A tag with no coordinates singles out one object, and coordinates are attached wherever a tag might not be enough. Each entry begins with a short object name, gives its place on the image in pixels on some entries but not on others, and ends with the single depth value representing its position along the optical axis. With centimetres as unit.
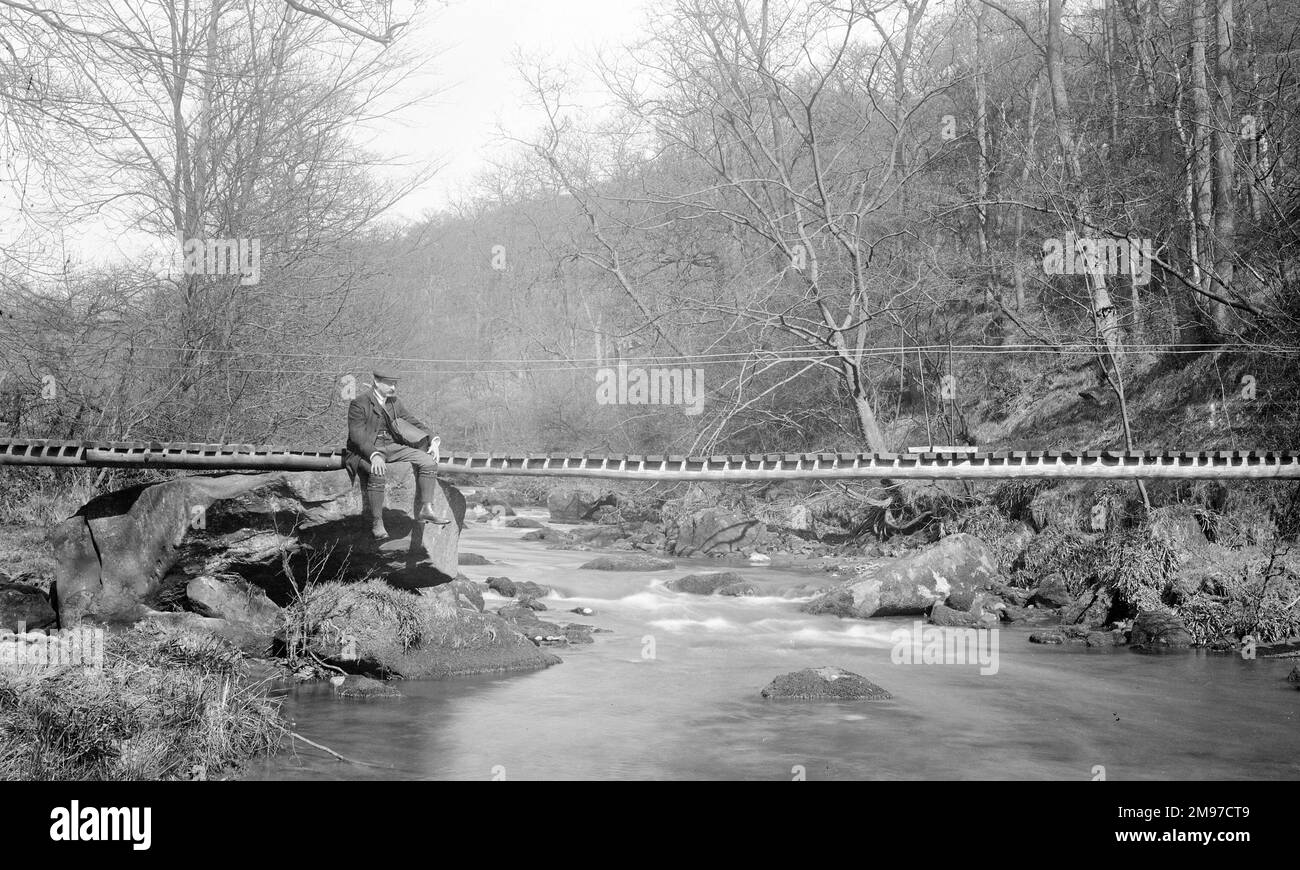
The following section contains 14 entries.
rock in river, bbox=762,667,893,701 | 1209
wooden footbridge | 1285
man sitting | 1236
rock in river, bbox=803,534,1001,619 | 1658
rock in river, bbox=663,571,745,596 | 1873
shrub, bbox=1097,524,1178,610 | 1520
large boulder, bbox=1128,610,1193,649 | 1417
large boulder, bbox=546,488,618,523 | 2883
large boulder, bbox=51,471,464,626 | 1323
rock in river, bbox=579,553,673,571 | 2094
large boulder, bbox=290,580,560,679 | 1238
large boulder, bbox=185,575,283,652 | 1346
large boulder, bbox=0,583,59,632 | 1314
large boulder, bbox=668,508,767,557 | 2319
